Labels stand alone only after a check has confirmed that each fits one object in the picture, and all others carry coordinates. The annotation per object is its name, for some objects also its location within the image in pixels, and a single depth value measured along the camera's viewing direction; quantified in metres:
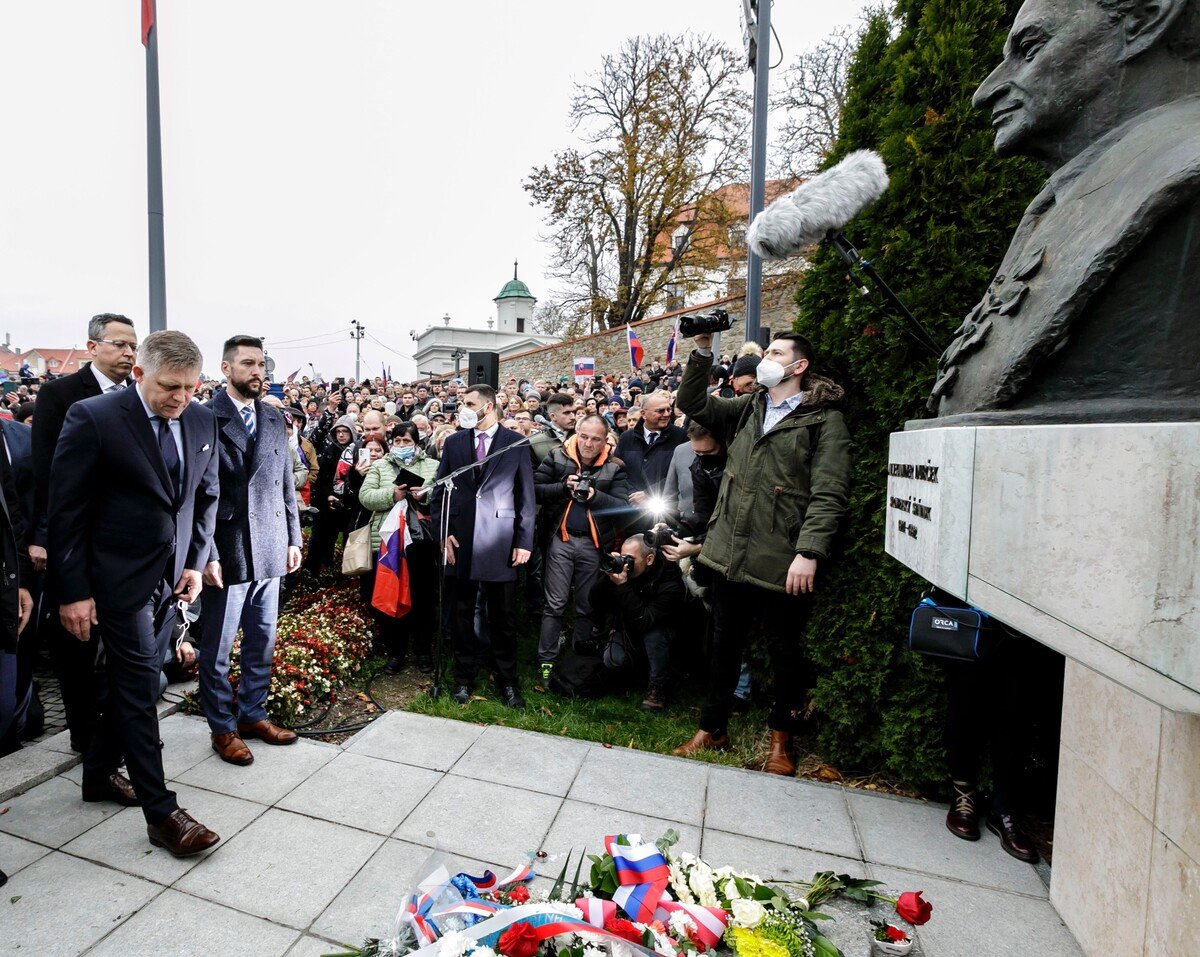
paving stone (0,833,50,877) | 2.69
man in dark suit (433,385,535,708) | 4.85
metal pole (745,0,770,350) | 5.94
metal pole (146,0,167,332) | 6.35
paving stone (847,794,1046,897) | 2.84
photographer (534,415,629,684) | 5.06
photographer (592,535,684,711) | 4.75
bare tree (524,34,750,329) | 25.00
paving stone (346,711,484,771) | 3.70
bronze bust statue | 1.62
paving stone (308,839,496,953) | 2.40
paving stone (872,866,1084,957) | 2.44
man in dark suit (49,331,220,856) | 2.77
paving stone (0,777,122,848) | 2.91
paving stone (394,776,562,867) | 2.92
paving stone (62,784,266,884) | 2.71
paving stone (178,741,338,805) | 3.32
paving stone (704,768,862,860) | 3.06
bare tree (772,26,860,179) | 21.52
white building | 59.47
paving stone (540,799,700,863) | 2.95
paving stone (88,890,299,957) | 2.29
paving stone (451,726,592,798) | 3.50
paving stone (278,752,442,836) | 3.12
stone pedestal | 1.32
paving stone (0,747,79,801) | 3.23
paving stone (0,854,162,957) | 2.31
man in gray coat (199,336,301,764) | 3.67
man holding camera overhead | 3.52
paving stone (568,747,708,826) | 3.29
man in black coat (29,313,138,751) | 3.39
